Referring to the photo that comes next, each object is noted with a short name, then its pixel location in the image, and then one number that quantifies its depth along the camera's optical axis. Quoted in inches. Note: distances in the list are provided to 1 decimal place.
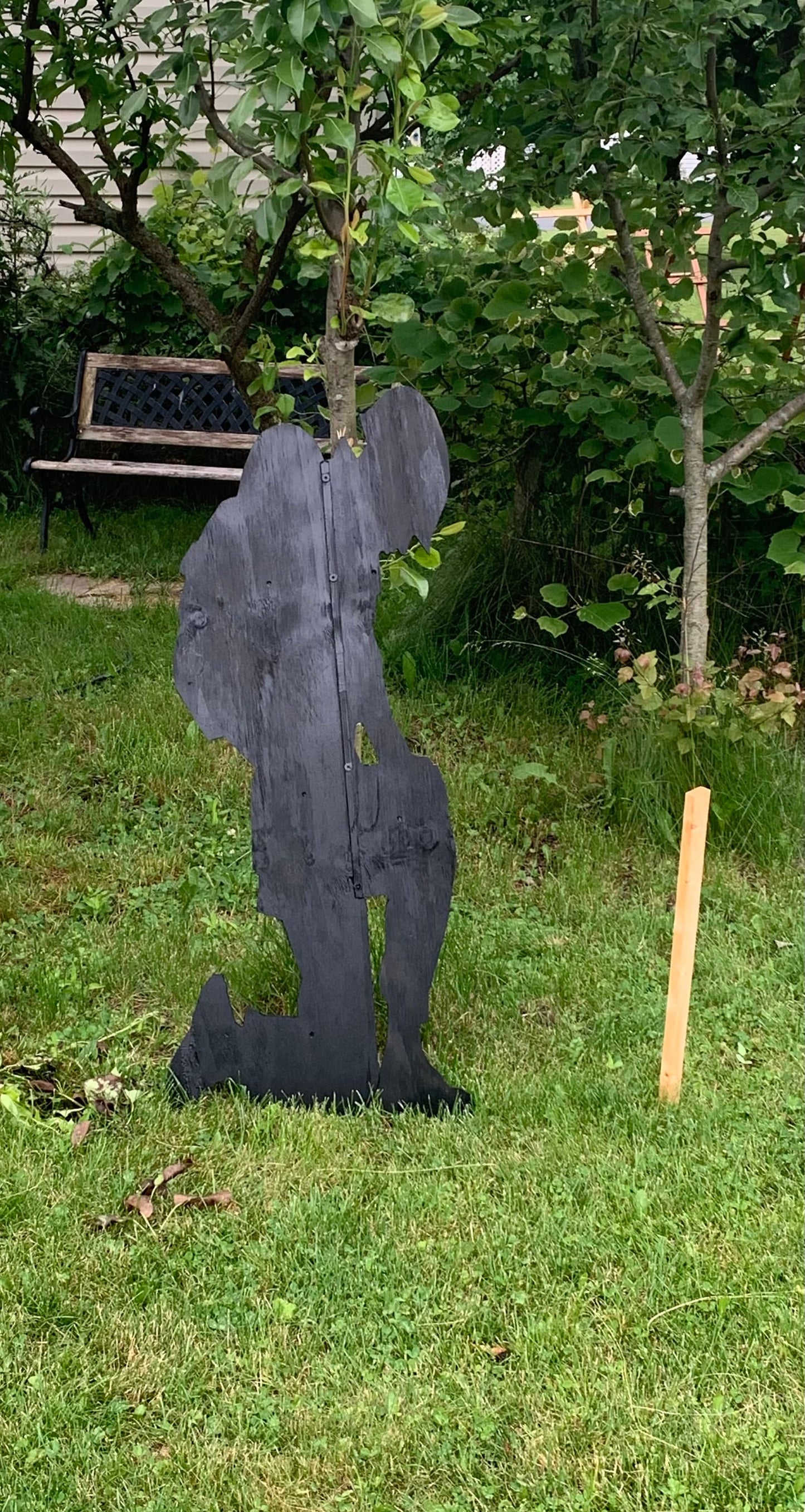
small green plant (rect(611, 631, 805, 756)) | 156.0
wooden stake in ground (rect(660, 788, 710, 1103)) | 105.1
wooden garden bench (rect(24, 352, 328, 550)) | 285.7
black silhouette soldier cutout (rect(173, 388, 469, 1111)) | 105.7
